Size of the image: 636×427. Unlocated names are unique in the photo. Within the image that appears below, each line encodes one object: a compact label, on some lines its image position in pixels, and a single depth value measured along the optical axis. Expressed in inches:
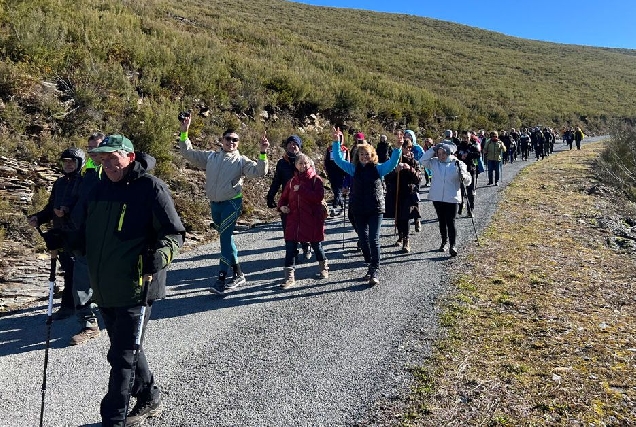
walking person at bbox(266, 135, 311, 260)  292.4
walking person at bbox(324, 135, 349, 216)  449.7
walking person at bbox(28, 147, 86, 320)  200.1
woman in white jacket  322.3
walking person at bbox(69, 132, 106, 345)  194.2
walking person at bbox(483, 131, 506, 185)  650.2
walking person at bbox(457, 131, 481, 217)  459.8
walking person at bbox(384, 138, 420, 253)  333.4
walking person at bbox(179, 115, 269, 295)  241.0
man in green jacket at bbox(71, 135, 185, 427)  125.3
